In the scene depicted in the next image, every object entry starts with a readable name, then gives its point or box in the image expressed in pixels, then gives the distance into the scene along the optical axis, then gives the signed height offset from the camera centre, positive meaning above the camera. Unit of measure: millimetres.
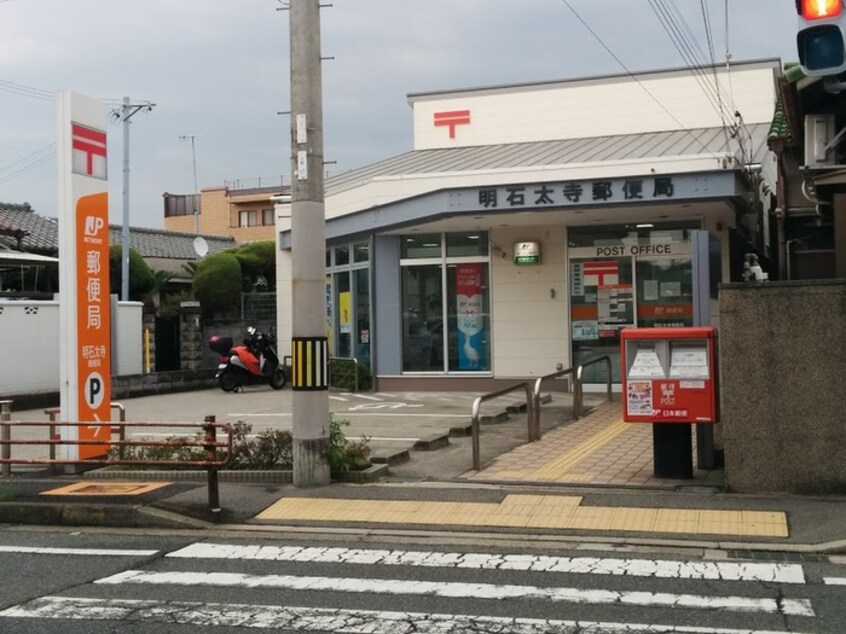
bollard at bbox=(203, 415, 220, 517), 9352 -1207
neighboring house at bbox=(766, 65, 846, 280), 10711 +1942
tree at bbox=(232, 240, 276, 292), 31109 +2320
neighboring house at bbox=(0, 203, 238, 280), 27641 +3711
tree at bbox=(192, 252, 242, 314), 27281 +1479
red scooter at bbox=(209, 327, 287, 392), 22359 -674
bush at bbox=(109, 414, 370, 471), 11234 -1408
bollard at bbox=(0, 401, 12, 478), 11656 -1123
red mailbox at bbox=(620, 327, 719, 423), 10180 -551
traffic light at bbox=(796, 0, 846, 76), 5688 +1737
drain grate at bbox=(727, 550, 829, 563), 7688 -1892
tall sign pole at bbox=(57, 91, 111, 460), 11977 +861
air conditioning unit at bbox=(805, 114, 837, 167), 11016 +2189
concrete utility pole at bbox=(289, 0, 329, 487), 10633 +863
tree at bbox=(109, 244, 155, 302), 29469 +1922
